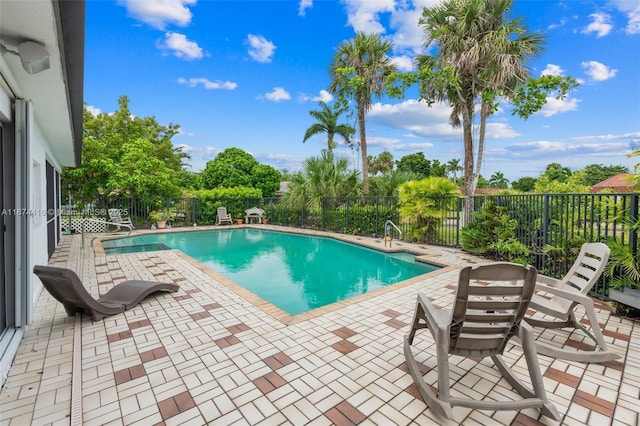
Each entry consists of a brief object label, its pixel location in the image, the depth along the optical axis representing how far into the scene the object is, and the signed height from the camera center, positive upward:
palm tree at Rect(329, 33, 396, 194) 13.70 +6.63
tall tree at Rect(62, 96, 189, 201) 13.27 +1.62
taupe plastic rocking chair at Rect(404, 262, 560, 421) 1.95 -0.85
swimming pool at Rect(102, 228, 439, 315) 5.93 -1.59
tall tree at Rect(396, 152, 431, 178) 43.69 +6.40
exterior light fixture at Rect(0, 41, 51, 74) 2.37 +1.19
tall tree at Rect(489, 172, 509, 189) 55.47 +4.97
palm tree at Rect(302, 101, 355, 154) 19.31 +5.15
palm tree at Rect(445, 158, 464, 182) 51.00 +7.08
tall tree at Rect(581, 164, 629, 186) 41.56 +5.29
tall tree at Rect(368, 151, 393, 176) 47.88 +7.09
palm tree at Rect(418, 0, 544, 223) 9.05 +4.84
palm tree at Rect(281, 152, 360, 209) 12.65 +1.06
